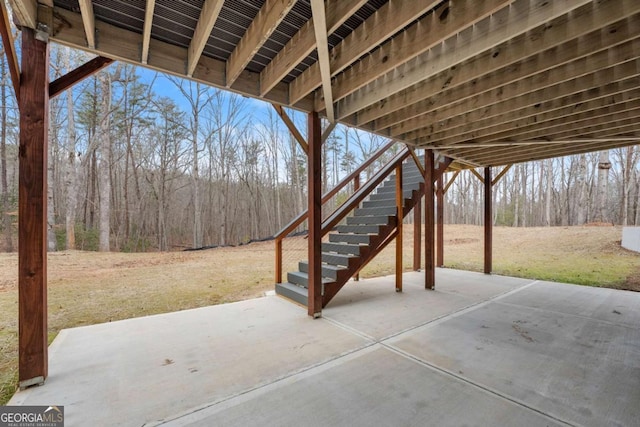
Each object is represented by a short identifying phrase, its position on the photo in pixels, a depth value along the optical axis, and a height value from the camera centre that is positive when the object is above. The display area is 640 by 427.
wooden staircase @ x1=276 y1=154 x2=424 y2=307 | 4.10 -0.47
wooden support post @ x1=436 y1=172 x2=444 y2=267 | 6.12 +0.16
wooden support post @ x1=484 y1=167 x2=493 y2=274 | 6.39 -0.38
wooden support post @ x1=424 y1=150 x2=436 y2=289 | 5.07 +0.04
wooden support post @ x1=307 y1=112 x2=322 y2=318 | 3.56 -0.02
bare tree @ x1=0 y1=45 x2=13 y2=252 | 10.00 +1.92
